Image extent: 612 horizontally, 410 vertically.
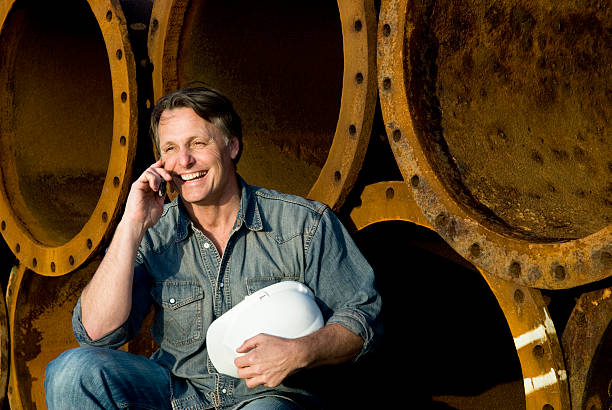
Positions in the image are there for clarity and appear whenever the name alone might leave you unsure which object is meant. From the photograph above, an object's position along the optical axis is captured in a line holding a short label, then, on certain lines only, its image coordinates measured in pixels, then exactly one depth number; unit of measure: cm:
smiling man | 204
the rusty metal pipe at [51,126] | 329
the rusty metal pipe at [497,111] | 199
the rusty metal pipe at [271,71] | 292
